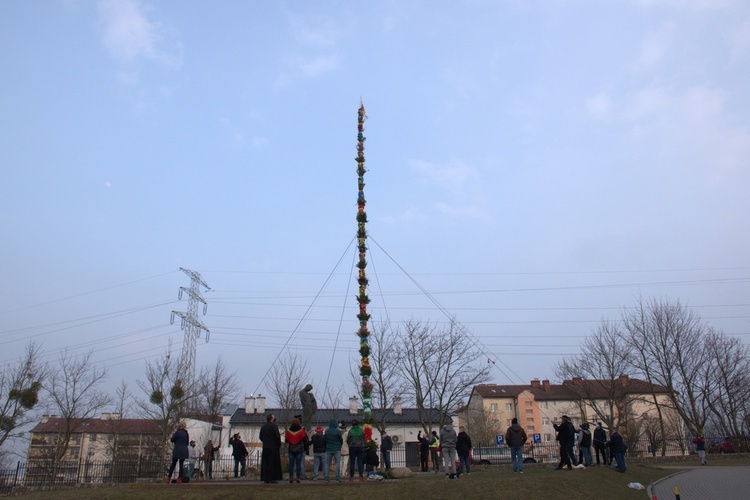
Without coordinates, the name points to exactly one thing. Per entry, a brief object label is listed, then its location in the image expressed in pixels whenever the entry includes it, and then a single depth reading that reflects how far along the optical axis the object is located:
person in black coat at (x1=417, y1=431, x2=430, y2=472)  24.92
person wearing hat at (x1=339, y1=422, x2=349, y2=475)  21.45
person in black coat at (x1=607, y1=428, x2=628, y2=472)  21.27
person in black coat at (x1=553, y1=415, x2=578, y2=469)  19.09
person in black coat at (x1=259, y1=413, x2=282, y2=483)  15.34
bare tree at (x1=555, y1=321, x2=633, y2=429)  43.91
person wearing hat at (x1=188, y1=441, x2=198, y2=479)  21.36
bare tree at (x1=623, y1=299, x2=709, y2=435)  44.06
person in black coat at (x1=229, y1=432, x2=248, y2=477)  21.42
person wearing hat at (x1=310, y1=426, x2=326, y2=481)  16.81
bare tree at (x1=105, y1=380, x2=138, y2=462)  41.74
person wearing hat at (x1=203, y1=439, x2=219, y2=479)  24.33
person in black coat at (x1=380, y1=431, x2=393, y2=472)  22.21
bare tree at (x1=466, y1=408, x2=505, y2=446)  84.25
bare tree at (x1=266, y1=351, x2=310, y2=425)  41.69
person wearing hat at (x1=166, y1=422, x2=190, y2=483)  16.05
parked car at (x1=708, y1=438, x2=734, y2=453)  45.25
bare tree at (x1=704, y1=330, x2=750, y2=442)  44.88
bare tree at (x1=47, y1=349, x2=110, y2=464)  39.66
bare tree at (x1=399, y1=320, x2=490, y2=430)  42.06
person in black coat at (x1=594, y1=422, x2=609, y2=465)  21.88
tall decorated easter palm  21.42
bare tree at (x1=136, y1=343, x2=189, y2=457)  37.22
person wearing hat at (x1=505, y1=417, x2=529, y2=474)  18.59
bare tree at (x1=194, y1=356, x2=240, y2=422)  45.05
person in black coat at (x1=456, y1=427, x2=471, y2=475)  20.08
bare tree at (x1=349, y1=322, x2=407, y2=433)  41.43
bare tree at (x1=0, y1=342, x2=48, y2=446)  31.98
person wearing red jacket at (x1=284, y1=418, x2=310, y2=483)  15.69
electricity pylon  47.56
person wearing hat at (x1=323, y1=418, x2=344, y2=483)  16.34
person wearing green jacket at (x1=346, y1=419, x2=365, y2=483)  16.80
